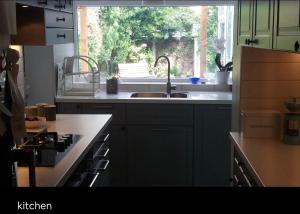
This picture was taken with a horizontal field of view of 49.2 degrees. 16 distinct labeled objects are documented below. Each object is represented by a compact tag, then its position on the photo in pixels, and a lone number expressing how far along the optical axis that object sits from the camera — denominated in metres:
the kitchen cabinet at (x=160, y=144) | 3.04
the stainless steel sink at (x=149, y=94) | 3.39
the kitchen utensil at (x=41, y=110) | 2.38
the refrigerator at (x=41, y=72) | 3.15
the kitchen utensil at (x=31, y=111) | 2.32
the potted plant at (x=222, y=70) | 3.40
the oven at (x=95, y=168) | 1.80
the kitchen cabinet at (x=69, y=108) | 3.08
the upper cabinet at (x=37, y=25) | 1.79
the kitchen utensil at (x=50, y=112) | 2.42
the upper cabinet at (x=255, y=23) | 1.60
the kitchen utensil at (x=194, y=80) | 3.48
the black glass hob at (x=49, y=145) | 1.62
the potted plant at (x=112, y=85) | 3.32
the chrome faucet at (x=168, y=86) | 3.30
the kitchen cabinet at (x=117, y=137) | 3.05
